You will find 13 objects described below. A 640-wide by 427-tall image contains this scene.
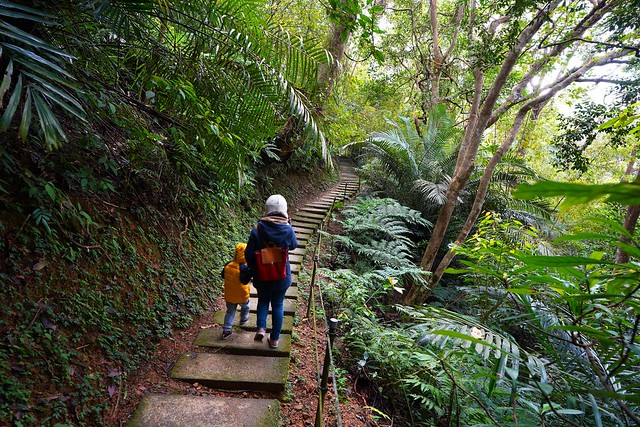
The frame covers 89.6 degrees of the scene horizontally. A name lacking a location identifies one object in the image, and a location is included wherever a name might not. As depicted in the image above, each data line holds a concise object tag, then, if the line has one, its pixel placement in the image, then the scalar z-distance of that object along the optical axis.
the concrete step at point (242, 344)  2.91
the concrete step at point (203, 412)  2.05
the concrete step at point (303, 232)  6.32
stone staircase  2.09
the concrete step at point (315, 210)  7.80
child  3.02
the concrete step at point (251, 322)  3.29
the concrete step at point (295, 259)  5.20
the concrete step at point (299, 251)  5.61
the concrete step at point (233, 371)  2.51
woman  2.79
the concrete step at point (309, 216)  7.34
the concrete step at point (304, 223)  6.84
